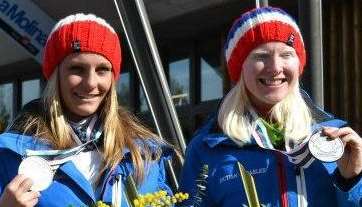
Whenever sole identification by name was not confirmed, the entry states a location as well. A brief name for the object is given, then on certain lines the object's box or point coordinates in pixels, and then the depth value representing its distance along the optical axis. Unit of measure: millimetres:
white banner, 8758
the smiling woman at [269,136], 2287
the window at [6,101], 12172
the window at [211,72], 8547
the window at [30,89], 11578
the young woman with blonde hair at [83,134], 2406
